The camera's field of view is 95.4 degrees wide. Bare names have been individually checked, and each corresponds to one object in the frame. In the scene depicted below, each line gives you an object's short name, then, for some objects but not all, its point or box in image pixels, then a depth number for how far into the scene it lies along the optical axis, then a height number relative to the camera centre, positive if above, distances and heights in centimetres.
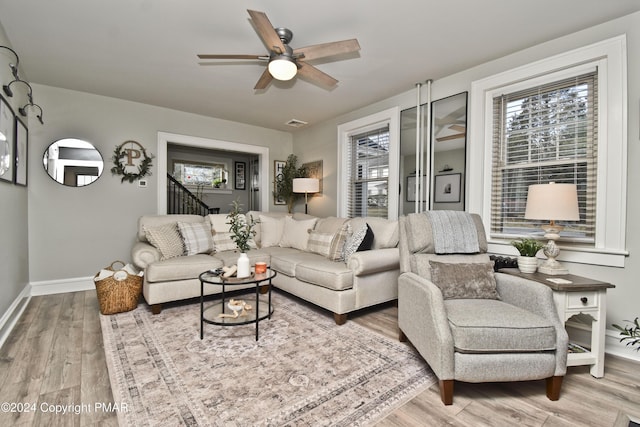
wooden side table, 179 -59
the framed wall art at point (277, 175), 540 +65
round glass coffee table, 235 -91
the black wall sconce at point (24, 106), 244 +109
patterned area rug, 151 -105
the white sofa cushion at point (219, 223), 395 -19
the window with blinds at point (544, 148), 236 +56
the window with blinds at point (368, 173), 399 +54
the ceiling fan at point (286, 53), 208 +122
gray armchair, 158 -64
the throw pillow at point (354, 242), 299 -33
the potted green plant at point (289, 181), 522 +53
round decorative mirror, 361 +59
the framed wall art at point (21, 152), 289 +58
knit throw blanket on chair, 229 -18
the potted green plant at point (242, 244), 249 -31
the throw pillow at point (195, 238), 346 -35
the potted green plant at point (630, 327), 214 -85
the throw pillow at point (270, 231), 427 -32
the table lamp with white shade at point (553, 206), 194 +4
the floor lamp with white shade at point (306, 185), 462 +40
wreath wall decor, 394 +67
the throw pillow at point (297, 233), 394 -32
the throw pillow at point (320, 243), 340 -40
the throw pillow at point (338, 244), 314 -37
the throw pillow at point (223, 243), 379 -44
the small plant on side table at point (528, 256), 210 -33
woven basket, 282 -82
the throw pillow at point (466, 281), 199 -49
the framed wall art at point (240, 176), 775 +89
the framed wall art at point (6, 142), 236 +57
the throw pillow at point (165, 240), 324 -35
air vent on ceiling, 484 +148
